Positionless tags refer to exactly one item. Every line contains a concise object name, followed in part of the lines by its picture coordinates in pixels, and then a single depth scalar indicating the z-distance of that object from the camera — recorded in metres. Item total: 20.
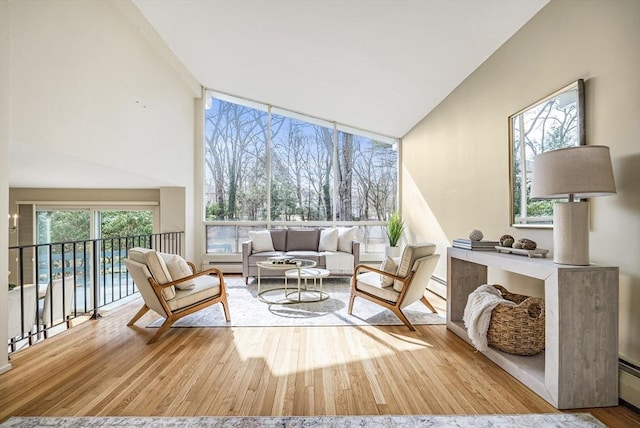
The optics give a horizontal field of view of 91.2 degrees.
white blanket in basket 2.40
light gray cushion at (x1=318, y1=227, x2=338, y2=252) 5.65
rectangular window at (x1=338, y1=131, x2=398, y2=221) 6.46
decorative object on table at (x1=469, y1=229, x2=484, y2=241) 2.83
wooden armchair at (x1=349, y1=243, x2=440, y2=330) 3.08
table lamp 1.81
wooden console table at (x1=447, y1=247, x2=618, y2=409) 1.83
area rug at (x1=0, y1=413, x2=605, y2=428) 1.68
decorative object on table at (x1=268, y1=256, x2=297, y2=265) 4.30
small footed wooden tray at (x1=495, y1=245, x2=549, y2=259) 2.23
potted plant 5.93
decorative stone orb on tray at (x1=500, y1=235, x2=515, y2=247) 2.54
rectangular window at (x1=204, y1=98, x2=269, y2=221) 6.46
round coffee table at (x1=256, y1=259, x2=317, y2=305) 4.05
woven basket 2.26
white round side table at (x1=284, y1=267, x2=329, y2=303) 4.01
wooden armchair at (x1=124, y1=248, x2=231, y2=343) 2.83
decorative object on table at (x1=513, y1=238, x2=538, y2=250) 2.32
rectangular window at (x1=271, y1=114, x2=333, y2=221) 6.52
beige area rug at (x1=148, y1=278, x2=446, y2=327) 3.29
